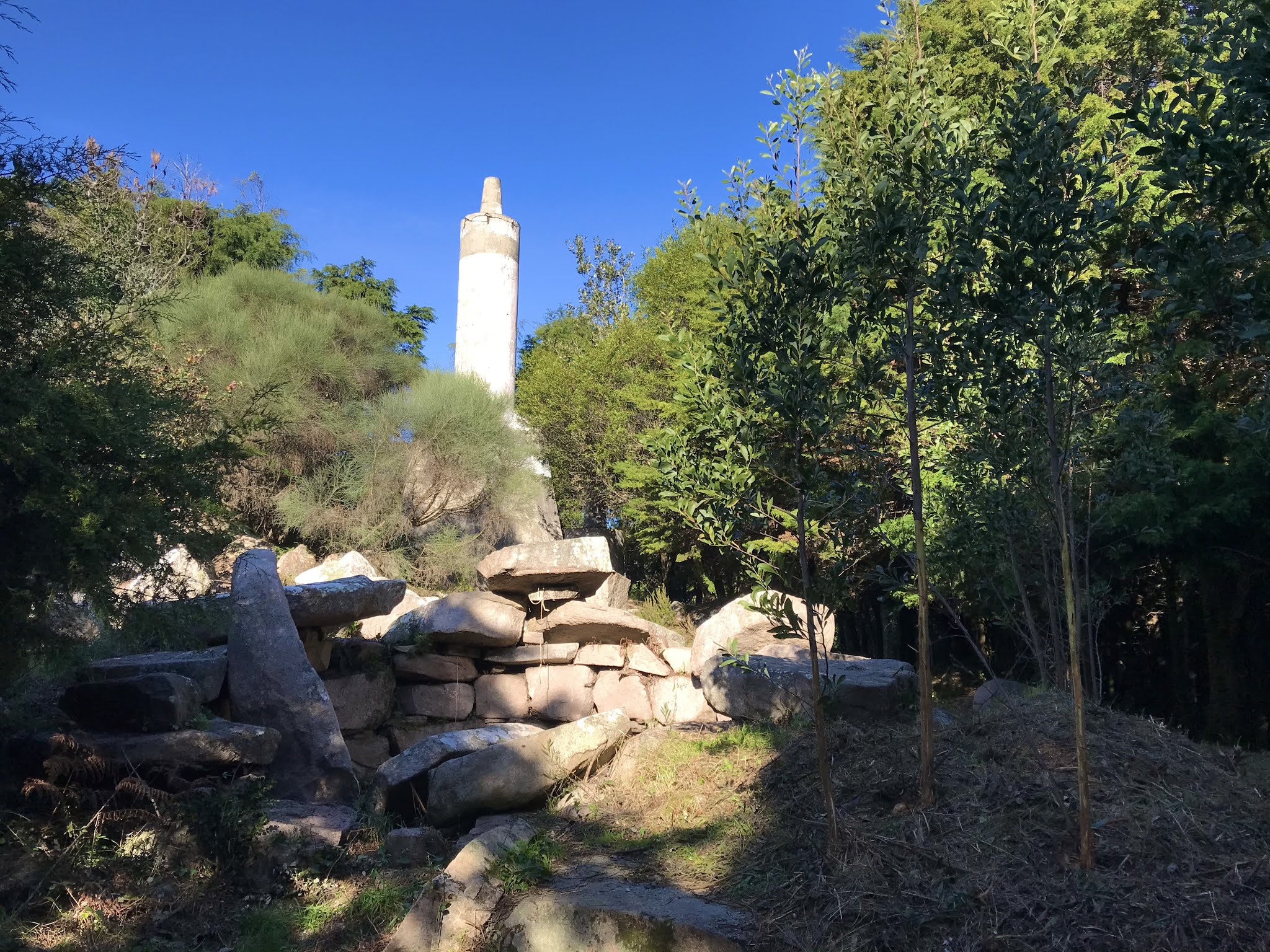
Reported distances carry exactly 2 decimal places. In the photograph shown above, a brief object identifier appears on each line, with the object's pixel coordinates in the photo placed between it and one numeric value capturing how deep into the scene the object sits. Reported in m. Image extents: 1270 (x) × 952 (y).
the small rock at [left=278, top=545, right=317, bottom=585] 13.82
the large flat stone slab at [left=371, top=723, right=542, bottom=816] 6.73
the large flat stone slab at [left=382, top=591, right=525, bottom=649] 11.98
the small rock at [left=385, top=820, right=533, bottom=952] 4.61
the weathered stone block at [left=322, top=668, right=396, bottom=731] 10.97
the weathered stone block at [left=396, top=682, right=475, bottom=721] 11.80
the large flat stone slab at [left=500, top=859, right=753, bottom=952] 4.12
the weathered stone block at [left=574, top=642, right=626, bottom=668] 12.58
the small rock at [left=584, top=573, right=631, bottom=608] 13.42
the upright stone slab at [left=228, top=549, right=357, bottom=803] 8.33
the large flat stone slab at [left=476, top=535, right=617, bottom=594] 12.87
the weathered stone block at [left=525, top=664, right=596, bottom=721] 12.25
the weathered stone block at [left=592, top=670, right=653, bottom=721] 11.72
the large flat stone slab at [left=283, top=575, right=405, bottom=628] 10.00
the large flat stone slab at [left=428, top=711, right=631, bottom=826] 6.20
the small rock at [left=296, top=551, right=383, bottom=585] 12.99
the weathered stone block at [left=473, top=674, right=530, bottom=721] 12.19
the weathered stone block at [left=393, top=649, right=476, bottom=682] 11.83
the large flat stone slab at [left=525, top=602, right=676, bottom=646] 12.52
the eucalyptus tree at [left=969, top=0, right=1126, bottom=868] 3.98
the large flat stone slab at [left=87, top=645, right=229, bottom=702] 7.75
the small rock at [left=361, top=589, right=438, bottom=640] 12.70
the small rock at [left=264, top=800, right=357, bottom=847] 6.10
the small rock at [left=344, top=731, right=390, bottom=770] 10.98
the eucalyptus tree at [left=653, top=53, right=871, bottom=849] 4.67
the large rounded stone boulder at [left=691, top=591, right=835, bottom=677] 11.55
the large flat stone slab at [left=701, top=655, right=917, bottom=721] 7.57
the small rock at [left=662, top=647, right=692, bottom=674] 12.34
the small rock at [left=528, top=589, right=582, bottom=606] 13.28
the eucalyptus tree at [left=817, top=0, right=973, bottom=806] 4.54
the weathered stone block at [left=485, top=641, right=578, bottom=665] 12.51
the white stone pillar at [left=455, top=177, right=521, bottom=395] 19.34
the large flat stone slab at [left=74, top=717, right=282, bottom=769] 6.37
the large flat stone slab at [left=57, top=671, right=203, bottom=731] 6.88
